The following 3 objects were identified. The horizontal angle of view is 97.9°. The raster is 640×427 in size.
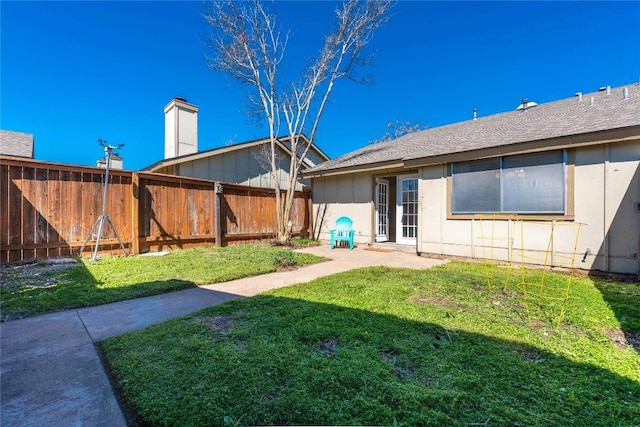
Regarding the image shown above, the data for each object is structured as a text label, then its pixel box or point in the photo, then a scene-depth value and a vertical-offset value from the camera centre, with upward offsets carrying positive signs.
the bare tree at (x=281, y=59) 8.59 +5.05
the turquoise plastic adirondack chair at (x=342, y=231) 8.55 -0.52
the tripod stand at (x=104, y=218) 5.52 -0.08
